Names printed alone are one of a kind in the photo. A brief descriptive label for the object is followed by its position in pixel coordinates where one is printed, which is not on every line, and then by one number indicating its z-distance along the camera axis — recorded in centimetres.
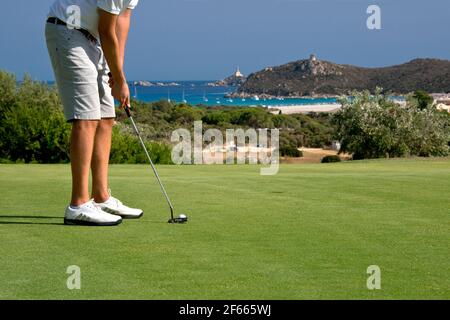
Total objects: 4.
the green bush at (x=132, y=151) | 4356
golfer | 698
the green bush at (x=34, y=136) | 4294
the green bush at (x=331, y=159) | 5275
